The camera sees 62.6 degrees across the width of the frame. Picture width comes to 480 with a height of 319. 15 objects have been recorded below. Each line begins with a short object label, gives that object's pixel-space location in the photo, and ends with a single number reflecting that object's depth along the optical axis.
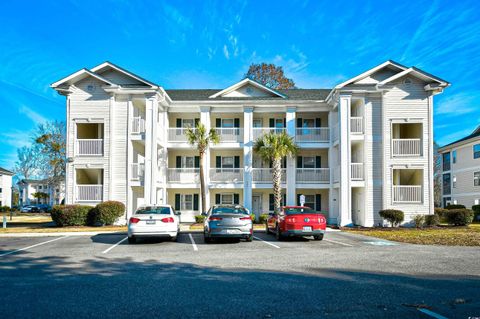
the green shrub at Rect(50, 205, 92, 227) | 24.19
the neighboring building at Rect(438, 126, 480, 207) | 40.41
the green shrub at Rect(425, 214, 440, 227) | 24.48
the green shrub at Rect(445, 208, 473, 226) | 24.69
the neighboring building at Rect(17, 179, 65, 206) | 56.59
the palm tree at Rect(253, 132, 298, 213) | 26.11
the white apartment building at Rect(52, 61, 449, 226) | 25.66
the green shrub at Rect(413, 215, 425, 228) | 23.94
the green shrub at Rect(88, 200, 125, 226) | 24.28
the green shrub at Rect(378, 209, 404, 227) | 24.06
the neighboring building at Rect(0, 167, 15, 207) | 67.88
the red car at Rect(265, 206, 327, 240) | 15.54
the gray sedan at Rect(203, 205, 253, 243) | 14.41
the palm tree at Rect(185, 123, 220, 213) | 26.95
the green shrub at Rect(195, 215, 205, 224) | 26.98
